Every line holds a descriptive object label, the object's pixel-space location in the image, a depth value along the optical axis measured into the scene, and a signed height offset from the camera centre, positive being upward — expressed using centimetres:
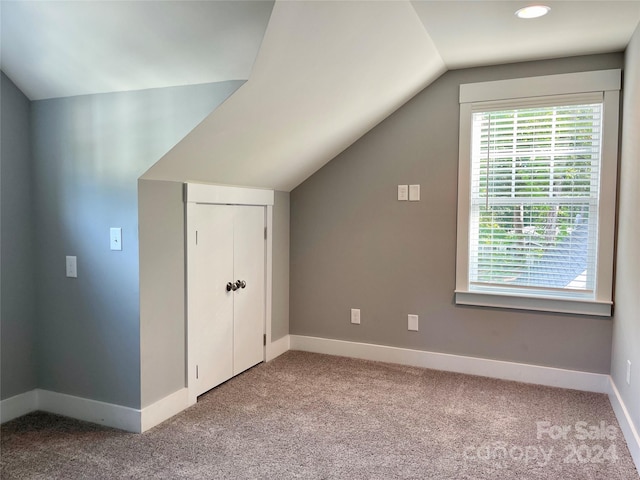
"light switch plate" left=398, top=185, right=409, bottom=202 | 373 +19
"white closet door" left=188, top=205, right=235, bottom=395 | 301 -50
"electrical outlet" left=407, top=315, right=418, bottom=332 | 377 -81
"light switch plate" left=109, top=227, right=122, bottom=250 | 261 -12
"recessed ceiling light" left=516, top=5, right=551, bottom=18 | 247 +107
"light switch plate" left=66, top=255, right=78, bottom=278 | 277 -29
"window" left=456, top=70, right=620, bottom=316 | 319 +18
